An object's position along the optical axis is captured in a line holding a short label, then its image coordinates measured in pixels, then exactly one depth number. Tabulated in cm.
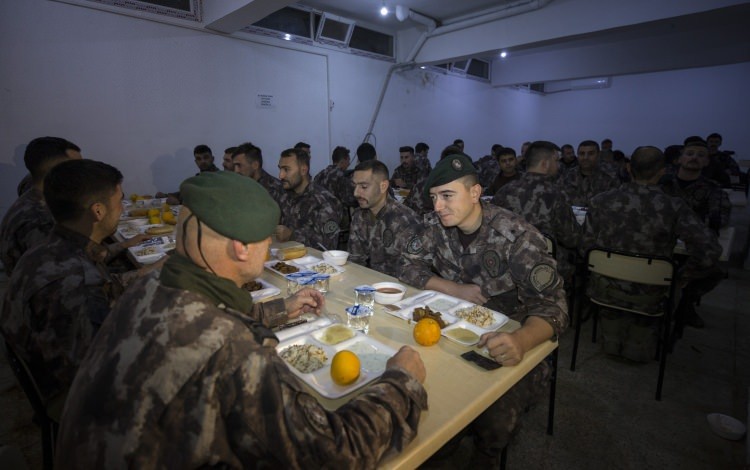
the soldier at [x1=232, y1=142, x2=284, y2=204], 485
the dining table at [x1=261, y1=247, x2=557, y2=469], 108
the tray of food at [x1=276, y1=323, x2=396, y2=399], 130
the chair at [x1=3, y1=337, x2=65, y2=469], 163
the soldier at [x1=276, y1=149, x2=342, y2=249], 399
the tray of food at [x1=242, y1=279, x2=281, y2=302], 211
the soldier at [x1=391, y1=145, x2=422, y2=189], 838
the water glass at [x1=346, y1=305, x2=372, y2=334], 172
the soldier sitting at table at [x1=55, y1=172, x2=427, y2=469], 82
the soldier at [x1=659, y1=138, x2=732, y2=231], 438
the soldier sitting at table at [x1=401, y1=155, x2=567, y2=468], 186
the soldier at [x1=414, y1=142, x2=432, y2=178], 882
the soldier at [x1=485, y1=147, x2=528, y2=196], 605
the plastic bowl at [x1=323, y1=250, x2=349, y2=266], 270
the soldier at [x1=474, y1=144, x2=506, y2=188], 898
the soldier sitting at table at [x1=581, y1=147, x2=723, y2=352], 307
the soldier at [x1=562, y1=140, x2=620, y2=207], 602
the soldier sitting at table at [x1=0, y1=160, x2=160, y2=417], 157
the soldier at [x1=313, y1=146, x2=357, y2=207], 661
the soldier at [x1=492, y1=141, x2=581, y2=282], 396
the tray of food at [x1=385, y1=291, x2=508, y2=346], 168
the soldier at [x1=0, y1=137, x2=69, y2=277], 277
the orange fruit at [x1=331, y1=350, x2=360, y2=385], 127
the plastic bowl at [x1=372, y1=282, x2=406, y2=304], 200
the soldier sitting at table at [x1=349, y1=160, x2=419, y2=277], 324
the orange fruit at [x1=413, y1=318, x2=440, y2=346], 157
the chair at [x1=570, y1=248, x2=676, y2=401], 266
